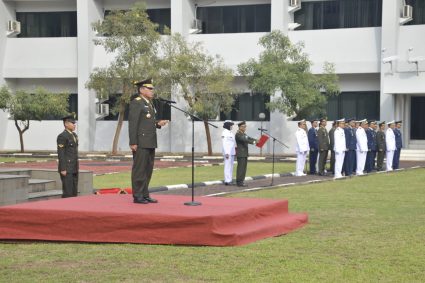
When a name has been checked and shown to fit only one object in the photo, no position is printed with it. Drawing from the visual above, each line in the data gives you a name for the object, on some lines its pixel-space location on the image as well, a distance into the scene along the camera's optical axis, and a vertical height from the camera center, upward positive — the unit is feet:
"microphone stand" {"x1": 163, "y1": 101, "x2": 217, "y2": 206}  32.61 -4.14
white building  111.04 +8.93
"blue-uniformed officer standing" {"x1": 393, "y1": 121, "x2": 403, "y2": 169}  81.56 -4.47
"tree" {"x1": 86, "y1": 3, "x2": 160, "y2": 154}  112.27 +8.49
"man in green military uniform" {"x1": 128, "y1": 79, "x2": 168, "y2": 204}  32.94 -1.40
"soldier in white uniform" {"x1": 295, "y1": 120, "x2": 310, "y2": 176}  71.00 -3.75
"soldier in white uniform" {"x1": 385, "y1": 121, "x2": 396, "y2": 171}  79.87 -4.11
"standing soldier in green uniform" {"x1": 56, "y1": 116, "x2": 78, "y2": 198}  41.52 -2.88
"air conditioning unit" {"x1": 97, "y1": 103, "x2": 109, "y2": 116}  127.34 -0.43
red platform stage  28.40 -4.52
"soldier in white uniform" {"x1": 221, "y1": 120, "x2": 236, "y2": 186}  59.62 -3.43
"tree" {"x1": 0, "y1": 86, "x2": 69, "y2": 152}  119.03 +0.36
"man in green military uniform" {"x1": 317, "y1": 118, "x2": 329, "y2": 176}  71.05 -3.45
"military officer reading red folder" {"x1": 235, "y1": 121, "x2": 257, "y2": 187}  57.62 -3.50
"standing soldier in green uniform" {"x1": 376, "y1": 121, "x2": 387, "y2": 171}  78.53 -3.93
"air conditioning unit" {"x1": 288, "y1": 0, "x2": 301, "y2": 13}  117.80 +15.75
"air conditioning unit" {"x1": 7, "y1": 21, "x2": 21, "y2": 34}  130.72 +13.76
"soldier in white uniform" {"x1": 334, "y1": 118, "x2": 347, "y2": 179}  69.00 -3.73
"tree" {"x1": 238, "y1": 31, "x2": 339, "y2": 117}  104.58 +4.03
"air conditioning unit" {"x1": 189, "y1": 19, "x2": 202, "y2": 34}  124.36 +13.03
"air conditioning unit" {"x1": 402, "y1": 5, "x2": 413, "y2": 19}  110.22 +13.90
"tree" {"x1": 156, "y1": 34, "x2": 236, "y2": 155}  110.42 +4.18
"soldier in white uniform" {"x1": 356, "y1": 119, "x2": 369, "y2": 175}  73.20 -3.96
